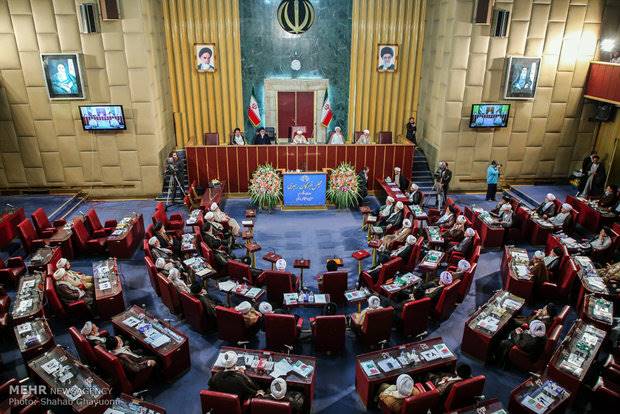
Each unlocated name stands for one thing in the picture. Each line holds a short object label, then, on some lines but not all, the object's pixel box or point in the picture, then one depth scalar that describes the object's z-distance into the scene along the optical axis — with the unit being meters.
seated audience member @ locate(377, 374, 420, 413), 6.46
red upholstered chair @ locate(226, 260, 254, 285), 9.96
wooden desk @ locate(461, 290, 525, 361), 8.06
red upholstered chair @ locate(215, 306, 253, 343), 8.30
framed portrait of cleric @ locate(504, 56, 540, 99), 15.46
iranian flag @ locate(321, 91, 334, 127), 17.88
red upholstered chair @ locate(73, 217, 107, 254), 11.73
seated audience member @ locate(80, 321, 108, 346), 7.48
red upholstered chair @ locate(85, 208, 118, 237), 12.17
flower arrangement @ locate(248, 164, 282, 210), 14.90
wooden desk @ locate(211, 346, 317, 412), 6.93
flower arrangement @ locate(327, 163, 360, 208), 15.02
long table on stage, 15.70
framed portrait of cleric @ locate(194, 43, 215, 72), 17.52
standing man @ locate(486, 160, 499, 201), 15.16
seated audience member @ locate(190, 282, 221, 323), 8.75
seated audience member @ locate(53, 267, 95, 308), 9.08
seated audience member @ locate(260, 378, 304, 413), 6.43
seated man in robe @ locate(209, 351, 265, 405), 6.66
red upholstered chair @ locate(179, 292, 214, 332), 8.64
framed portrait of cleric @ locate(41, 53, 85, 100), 14.45
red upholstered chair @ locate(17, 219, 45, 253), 11.38
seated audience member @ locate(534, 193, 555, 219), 12.88
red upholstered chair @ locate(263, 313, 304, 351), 8.11
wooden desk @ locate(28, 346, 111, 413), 6.58
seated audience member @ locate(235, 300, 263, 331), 8.41
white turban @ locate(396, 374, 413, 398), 6.45
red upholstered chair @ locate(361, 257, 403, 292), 9.83
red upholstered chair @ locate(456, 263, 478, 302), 9.51
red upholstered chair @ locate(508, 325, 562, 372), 7.72
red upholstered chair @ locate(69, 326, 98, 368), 7.36
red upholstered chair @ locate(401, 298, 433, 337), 8.49
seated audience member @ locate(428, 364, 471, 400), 6.69
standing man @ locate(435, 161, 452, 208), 14.76
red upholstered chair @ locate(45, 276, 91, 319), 8.84
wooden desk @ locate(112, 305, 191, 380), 7.59
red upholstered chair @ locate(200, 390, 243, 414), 6.36
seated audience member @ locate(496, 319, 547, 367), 7.60
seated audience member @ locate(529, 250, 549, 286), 9.78
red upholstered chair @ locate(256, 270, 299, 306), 9.47
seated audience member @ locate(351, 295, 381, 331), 8.23
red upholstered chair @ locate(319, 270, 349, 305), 9.43
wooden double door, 18.56
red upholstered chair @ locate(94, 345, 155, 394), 7.03
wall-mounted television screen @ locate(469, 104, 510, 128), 15.86
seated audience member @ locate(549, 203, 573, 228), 12.28
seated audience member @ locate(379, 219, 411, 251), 11.55
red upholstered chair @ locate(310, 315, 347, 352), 8.06
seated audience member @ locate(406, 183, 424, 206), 13.95
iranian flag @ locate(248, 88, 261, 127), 18.02
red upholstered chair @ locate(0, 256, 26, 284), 10.21
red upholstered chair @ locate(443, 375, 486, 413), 6.50
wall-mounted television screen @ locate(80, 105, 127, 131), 15.05
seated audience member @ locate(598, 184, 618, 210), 12.81
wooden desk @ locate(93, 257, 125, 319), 9.13
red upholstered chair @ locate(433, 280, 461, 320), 8.89
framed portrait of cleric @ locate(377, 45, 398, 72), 17.98
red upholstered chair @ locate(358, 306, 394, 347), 8.17
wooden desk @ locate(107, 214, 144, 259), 11.65
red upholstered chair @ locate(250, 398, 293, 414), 6.25
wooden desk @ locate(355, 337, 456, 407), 7.03
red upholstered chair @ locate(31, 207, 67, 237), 11.76
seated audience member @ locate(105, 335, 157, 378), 7.27
